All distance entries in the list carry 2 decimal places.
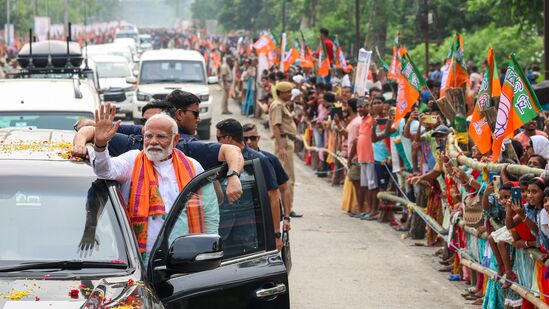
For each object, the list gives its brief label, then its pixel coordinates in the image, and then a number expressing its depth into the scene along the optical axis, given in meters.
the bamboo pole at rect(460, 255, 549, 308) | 9.54
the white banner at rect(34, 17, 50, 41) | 64.18
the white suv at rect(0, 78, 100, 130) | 12.52
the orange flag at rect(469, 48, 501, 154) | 12.02
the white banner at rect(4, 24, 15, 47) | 65.00
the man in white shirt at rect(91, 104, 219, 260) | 6.56
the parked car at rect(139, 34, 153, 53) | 86.71
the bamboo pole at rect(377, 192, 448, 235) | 13.75
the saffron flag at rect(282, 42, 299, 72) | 31.09
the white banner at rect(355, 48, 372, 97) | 20.52
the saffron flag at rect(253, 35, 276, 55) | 33.44
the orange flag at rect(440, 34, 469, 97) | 16.30
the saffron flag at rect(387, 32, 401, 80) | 20.65
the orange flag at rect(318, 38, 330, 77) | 27.02
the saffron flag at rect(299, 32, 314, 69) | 31.16
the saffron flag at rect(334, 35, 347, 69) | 26.62
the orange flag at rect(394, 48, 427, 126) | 15.61
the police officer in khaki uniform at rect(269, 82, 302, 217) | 16.27
